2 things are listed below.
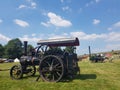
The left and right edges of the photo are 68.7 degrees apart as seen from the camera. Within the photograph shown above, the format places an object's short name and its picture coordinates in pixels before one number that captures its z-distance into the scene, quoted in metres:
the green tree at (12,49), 42.91
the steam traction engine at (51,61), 5.48
